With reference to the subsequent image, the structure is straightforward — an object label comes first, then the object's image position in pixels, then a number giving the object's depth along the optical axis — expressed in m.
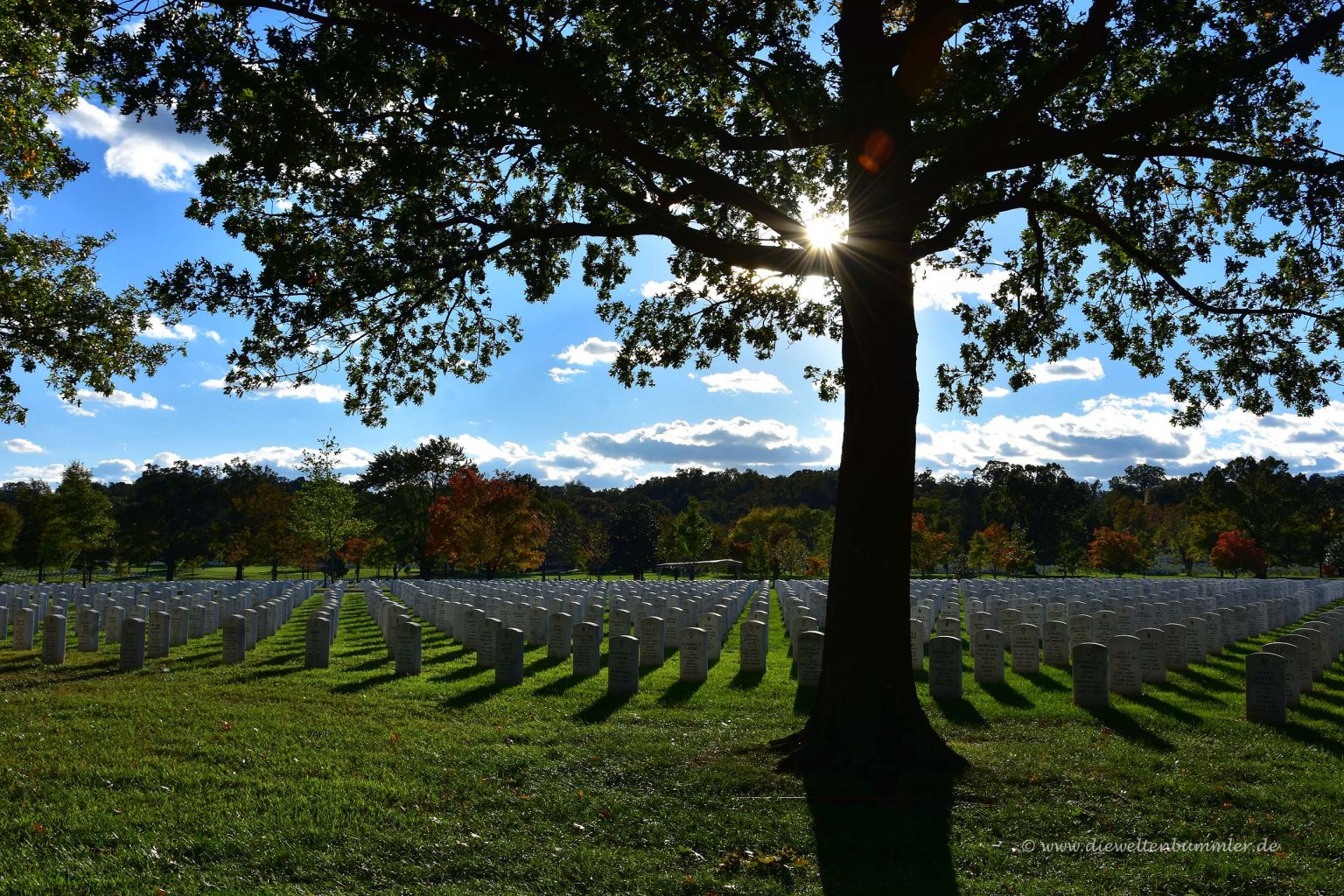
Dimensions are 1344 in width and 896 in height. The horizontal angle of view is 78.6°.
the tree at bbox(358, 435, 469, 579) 55.00
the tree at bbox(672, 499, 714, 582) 54.97
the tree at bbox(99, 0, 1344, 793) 7.55
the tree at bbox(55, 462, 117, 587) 42.06
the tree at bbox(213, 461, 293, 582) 50.19
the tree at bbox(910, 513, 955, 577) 55.00
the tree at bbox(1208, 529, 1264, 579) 55.97
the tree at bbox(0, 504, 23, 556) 47.18
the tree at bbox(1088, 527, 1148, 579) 58.72
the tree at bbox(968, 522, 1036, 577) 58.22
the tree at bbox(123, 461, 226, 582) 57.56
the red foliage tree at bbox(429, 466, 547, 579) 45.97
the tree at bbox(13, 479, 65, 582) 41.59
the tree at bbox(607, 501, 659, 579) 57.78
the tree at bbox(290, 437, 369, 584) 47.25
